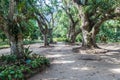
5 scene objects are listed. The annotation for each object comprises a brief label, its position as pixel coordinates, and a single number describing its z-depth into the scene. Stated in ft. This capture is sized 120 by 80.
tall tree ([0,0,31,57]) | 11.64
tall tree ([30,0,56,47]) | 25.13
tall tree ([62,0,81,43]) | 31.84
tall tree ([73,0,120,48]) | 17.17
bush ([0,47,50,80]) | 8.51
